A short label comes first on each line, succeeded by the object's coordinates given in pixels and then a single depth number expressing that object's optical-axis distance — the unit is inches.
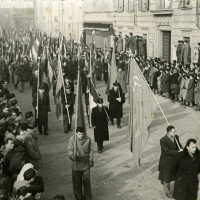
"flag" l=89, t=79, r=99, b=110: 432.1
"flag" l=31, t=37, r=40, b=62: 637.8
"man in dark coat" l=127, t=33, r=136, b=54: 1024.9
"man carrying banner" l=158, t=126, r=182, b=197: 262.5
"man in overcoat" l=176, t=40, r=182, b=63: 788.0
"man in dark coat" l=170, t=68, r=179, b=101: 601.9
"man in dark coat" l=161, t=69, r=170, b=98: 625.3
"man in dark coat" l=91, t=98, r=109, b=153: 378.9
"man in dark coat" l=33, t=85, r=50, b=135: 441.7
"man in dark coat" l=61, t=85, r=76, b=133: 446.6
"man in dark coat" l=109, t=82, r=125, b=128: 464.8
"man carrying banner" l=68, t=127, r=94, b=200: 260.4
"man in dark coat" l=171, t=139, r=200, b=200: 219.9
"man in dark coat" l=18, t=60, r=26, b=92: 748.0
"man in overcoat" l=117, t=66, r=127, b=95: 607.3
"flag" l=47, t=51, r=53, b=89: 570.6
